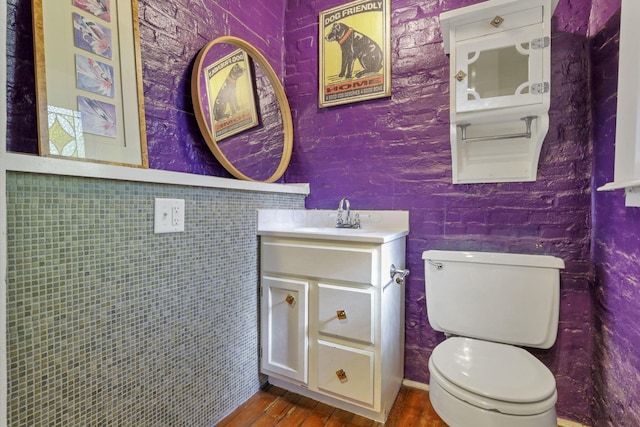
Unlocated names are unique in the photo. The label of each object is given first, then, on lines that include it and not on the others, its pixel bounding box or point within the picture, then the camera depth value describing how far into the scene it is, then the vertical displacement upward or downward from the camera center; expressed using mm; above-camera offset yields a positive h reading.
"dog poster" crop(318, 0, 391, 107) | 1682 +920
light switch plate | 1084 -45
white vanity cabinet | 1270 -568
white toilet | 893 -602
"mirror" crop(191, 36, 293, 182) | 1398 +520
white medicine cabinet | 1201 +507
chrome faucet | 1694 -108
